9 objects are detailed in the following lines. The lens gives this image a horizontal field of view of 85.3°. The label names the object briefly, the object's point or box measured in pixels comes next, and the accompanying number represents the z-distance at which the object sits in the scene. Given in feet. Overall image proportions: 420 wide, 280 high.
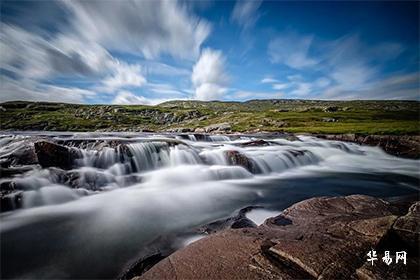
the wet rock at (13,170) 36.29
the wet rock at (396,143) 94.68
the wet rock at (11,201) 32.72
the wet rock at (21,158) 42.73
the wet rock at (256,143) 94.68
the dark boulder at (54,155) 44.09
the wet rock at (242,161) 62.90
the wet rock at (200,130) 263.21
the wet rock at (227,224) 24.85
